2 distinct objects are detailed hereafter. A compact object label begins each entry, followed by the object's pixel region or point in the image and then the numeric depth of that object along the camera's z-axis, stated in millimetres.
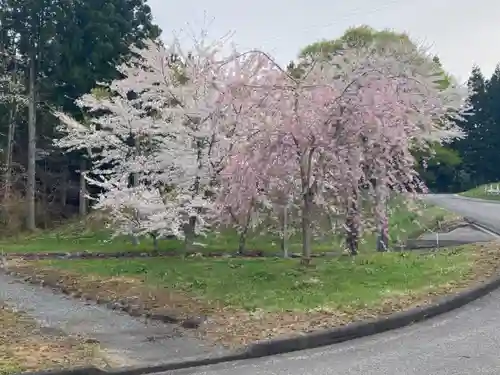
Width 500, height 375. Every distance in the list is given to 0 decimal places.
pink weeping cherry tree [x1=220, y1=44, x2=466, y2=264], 10375
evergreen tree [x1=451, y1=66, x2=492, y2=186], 55594
